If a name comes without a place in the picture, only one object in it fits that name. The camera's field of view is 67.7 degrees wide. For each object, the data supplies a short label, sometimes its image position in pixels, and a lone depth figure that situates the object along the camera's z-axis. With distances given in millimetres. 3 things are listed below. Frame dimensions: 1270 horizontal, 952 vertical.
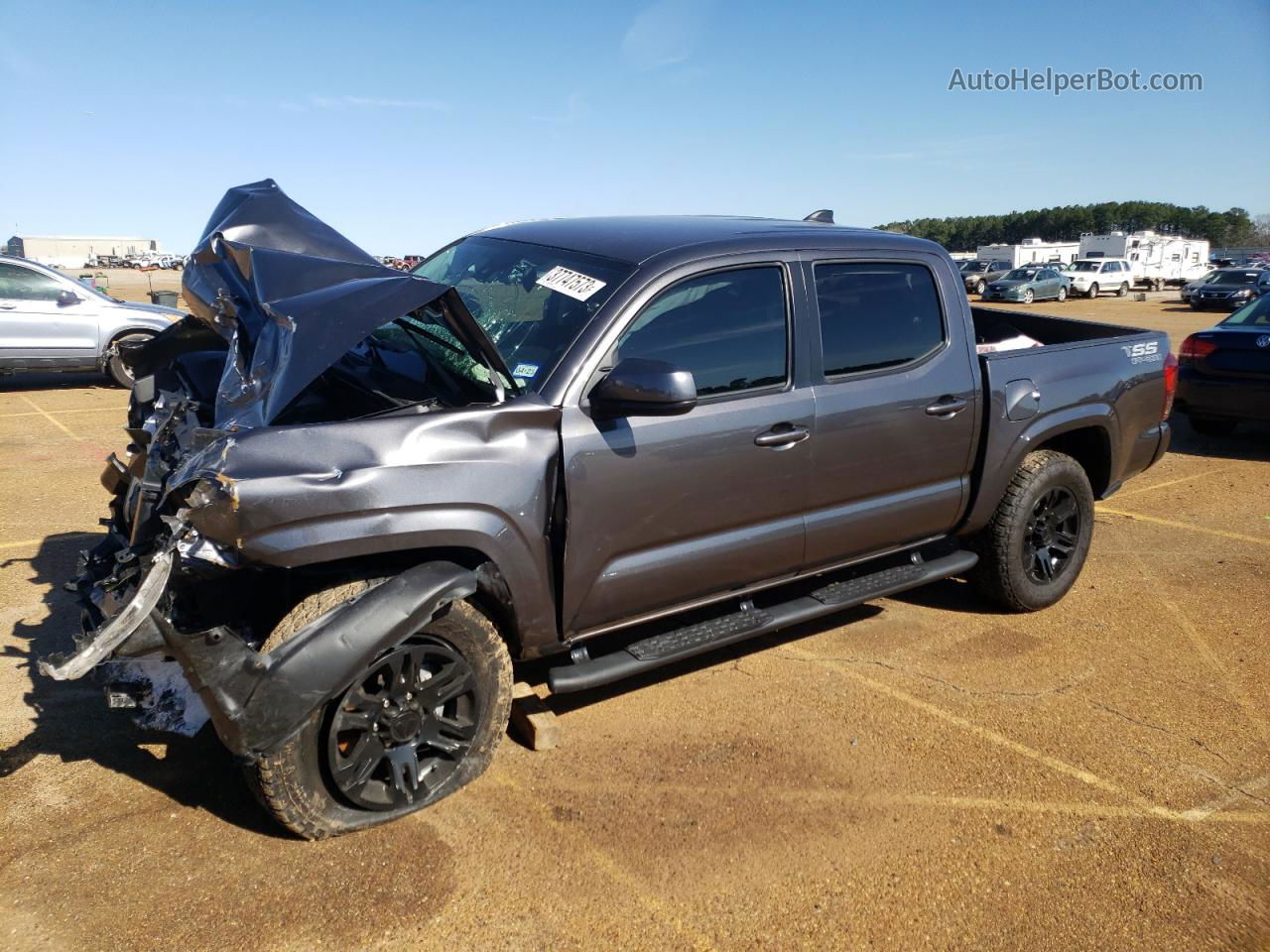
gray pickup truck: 2848
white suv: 38906
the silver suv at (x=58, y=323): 11523
